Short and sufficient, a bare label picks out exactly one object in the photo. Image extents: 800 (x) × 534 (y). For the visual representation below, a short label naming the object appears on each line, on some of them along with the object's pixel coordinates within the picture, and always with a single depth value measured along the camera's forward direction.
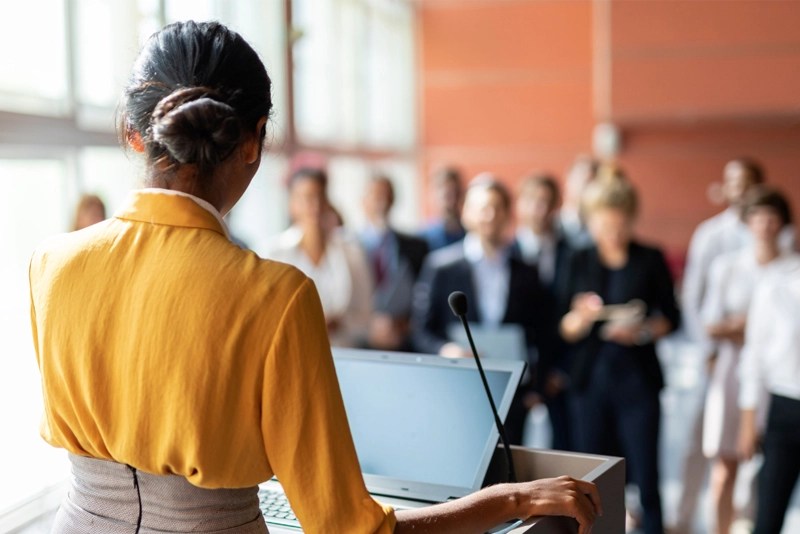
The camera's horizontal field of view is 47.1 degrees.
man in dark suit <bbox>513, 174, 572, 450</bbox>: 4.35
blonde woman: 3.20
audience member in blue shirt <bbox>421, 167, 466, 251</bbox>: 4.98
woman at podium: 0.97
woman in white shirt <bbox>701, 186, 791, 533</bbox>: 3.38
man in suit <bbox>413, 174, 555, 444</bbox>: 3.47
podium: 1.37
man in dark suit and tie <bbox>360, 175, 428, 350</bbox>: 4.14
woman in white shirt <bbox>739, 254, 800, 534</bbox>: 2.67
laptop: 1.45
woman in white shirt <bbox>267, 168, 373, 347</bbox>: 3.74
